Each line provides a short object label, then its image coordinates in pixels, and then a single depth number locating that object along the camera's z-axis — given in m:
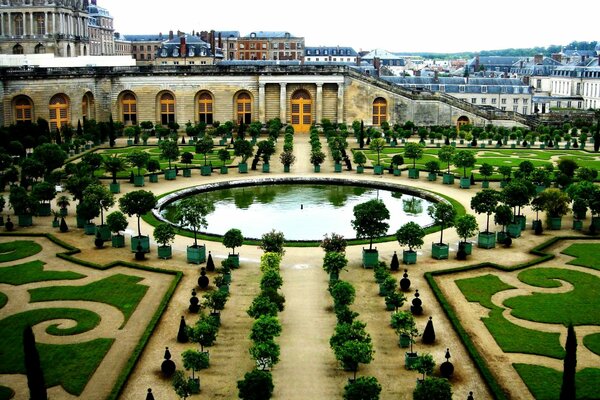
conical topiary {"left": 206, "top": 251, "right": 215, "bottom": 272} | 32.53
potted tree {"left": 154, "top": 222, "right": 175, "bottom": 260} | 33.66
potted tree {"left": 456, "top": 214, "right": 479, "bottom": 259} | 34.53
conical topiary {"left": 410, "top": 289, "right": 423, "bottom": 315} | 27.59
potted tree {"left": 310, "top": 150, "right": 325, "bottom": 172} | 56.03
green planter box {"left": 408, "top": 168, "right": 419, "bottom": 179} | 54.32
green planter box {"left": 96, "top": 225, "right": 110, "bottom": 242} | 37.62
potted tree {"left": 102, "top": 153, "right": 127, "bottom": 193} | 49.19
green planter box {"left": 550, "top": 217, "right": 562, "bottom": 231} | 40.12
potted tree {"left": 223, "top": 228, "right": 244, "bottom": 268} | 33.19
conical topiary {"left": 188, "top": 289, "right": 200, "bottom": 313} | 27.60
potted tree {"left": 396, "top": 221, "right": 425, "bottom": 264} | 33.16
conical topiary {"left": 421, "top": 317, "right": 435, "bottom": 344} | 24.98
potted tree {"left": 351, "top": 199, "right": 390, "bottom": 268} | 33.41
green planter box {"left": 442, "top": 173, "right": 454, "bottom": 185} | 52.59
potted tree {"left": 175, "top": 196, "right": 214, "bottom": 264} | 34.42
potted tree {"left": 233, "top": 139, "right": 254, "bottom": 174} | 56.81
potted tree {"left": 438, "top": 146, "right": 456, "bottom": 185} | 52.66
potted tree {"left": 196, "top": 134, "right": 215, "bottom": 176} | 55.84
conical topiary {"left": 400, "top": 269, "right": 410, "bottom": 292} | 30.08
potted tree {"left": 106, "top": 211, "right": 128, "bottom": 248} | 35.34
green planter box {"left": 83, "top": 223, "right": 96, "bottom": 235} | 39.00
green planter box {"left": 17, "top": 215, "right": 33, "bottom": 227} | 40.44
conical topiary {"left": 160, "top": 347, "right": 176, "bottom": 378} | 22.50
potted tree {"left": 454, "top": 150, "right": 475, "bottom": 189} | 52.12
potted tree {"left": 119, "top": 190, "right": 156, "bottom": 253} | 36.59
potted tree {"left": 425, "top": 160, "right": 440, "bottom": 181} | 53.12
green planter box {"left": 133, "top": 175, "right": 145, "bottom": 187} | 51.31
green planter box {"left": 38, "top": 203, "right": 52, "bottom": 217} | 43.25
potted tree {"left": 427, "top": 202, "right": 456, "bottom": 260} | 34.53
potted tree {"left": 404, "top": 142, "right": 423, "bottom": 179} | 54.53
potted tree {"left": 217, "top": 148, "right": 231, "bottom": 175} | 56.25
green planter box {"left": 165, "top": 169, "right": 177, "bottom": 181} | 54.09
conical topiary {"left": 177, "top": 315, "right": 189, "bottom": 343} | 24.97
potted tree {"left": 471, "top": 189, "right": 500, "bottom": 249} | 37.72
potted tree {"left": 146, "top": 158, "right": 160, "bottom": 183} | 52.66
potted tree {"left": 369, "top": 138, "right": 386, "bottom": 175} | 58.88
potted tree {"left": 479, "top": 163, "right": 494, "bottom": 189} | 50.12
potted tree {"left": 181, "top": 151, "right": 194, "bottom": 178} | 55.41
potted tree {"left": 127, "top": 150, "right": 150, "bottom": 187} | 51.41
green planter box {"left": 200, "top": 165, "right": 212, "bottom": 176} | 55.75
